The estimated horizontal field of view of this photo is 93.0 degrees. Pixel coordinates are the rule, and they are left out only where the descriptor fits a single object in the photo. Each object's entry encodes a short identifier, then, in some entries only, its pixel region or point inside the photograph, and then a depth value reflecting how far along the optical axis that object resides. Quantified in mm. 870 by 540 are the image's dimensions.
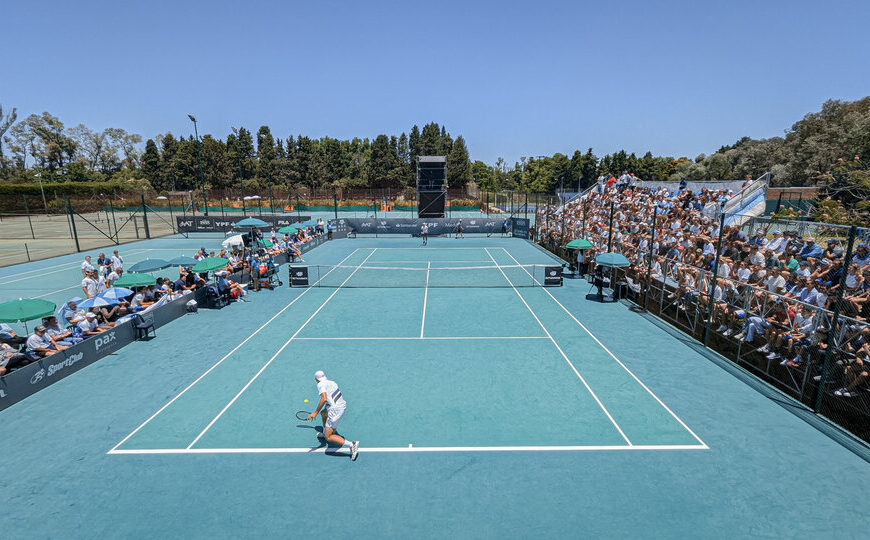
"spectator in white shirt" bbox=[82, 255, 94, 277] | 17344
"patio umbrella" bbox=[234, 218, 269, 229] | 24000
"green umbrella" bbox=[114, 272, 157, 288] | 14211
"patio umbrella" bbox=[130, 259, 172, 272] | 16931
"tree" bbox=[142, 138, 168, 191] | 85750
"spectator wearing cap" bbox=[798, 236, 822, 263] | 11938
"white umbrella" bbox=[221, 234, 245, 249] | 22217
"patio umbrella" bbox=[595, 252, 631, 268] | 16984
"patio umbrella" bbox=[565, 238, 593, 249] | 20961
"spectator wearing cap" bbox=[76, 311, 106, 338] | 12258
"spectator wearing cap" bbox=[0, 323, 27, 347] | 11055
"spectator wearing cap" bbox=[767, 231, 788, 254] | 13125
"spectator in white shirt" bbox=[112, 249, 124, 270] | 19703
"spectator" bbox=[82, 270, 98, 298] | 16406
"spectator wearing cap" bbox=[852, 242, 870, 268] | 10641
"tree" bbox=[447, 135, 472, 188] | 88500
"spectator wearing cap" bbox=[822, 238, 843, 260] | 11472
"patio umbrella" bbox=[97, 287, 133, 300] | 13102
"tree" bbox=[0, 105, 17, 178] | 100719
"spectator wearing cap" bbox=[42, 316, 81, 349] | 11273
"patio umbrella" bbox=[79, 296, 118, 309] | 12422
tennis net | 21531
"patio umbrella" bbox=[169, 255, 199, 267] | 17811
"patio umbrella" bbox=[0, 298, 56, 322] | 10367
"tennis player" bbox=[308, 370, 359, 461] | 7727
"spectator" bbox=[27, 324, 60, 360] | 10711
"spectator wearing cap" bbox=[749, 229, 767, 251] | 13666
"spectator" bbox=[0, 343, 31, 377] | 9836
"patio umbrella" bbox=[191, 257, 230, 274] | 16684
